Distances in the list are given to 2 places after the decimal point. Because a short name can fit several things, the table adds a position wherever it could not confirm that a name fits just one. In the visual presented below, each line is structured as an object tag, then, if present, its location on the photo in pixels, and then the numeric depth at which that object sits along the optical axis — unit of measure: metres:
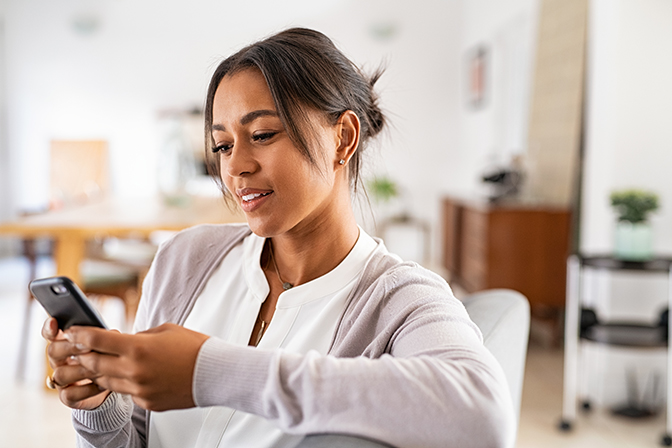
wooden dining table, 2.98
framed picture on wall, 5.92
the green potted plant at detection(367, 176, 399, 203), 6.50
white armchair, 1.05
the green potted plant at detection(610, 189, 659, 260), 2.69
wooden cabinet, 3.71
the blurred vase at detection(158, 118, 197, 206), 3.95
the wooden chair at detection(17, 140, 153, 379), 3.29
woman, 0.66
